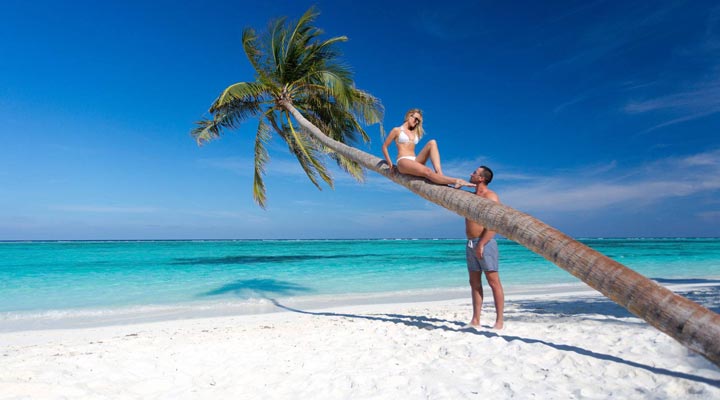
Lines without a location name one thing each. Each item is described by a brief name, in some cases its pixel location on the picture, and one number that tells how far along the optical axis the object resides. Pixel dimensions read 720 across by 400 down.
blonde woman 3.78
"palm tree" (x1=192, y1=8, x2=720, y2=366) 3.93
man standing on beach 4.45
